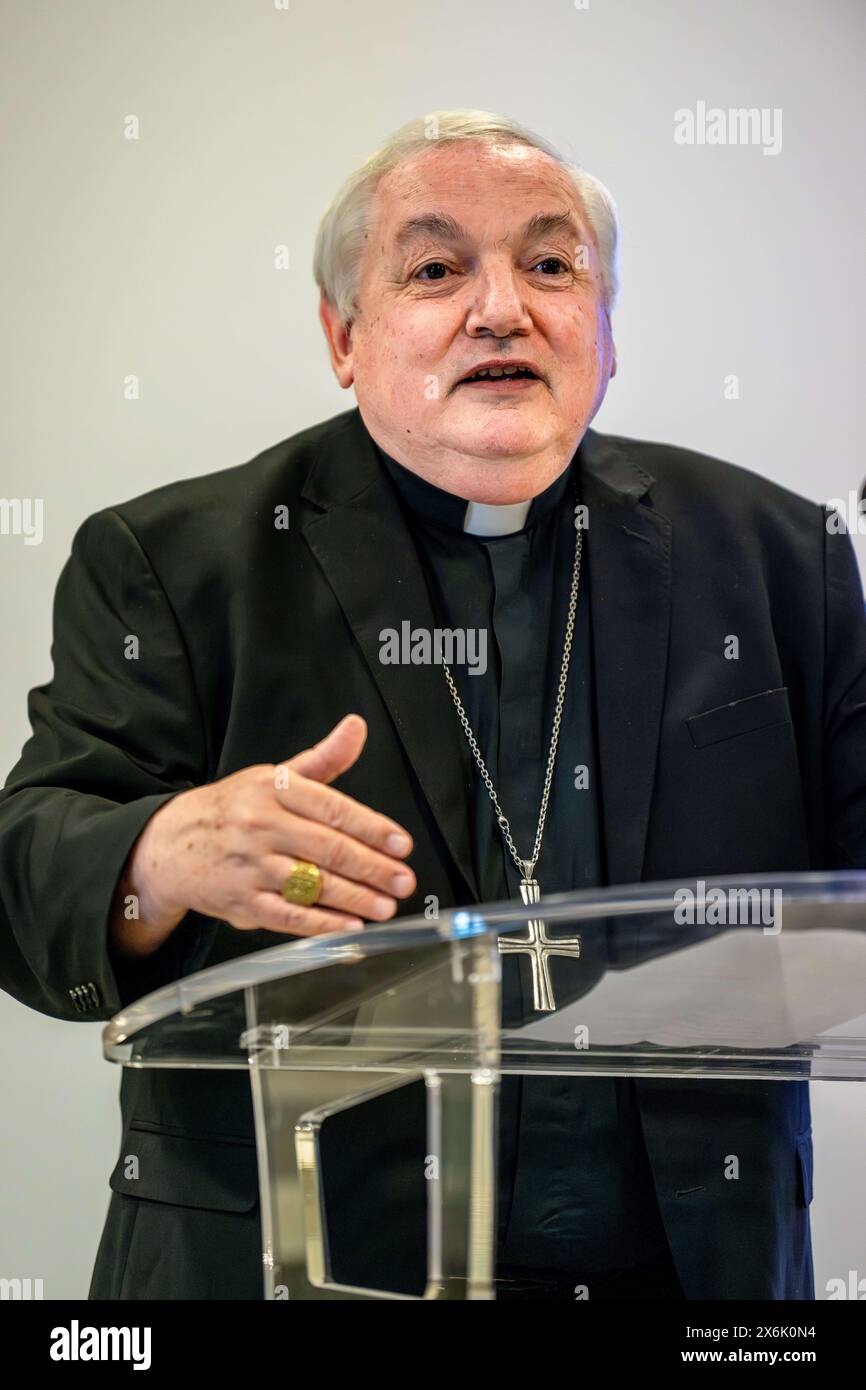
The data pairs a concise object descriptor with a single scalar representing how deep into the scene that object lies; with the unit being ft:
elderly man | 8.09
